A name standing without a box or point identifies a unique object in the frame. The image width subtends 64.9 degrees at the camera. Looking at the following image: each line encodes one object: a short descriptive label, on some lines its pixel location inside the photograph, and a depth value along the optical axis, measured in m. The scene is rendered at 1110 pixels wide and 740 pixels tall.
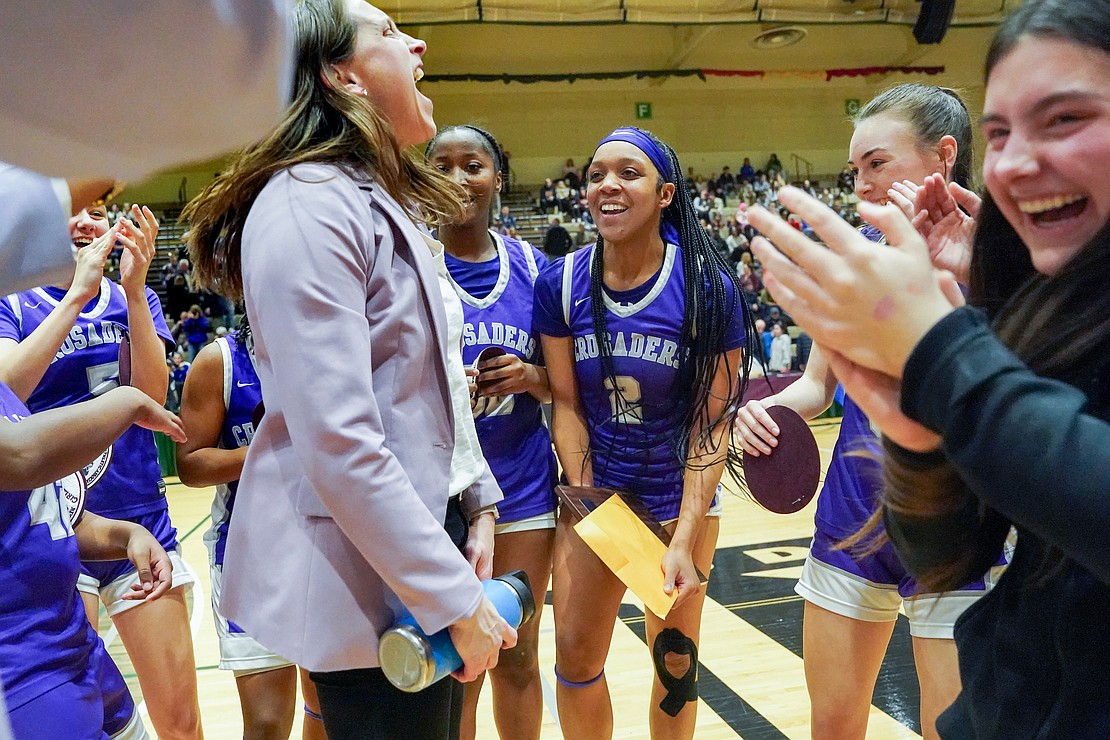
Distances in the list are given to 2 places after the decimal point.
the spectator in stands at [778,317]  14.21
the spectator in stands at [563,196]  17.42
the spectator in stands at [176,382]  10.82
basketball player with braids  2.55
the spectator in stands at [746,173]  18.67
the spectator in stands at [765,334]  13.84
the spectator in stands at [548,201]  17.55
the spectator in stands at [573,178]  18.03
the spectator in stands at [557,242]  7.74
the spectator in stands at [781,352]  13.16
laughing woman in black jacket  0.75
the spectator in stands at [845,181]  18.08
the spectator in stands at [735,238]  16.56
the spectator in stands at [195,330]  13.12
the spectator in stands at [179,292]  13.83
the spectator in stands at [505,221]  15.03
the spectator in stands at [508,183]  18.06
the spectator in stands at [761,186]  18.59
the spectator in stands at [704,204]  16.77
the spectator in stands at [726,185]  18.38
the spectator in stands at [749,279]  15.04
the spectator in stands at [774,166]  19.02
